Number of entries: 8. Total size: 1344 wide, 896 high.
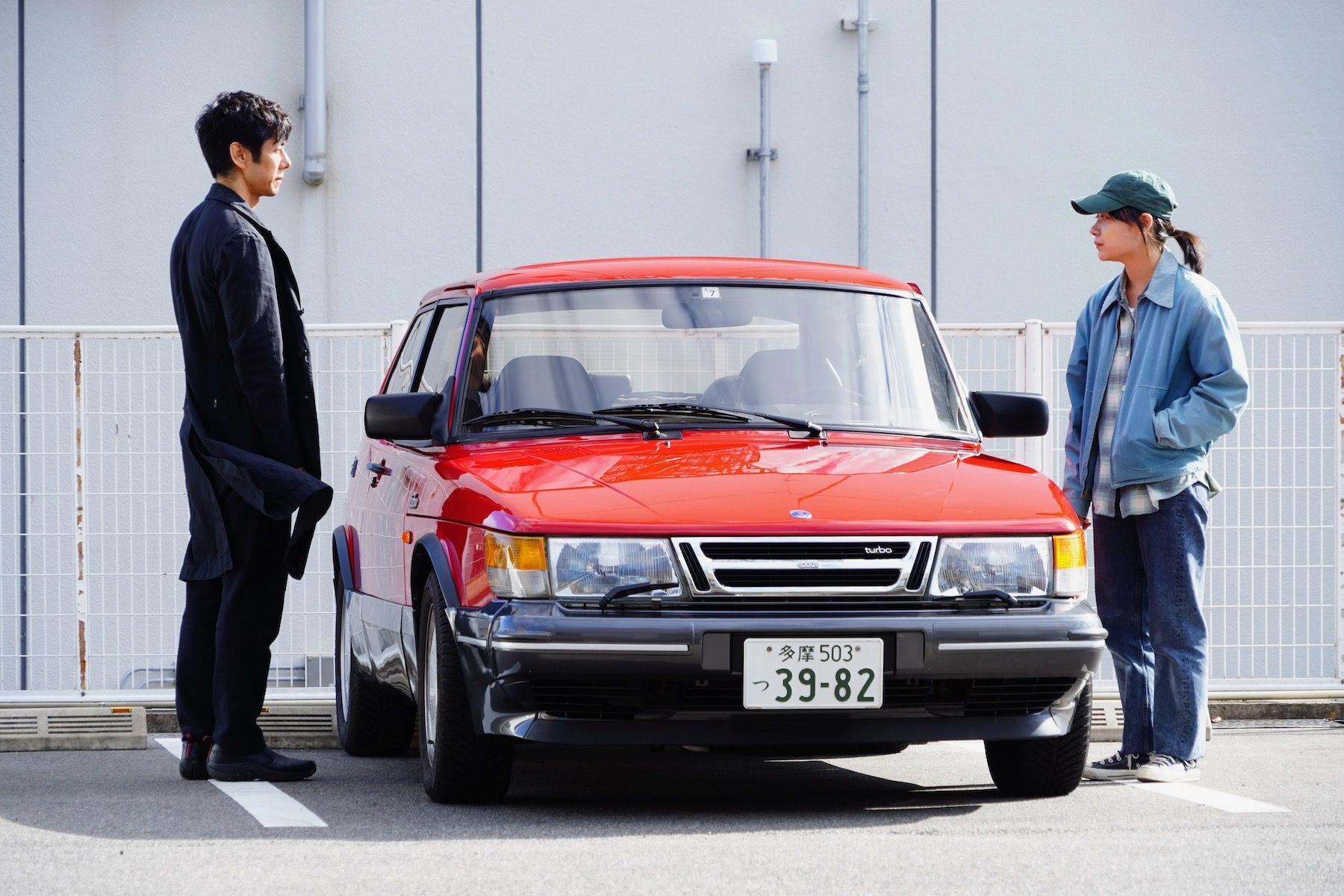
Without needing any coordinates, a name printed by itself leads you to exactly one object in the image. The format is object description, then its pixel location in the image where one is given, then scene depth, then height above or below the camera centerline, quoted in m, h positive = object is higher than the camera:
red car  9.76 -0.29
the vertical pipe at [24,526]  16.12 -0.43
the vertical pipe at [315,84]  23.88 +2.13
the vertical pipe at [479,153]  24.30 +1.74
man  12.32 -0.06
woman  12.12 -0.09
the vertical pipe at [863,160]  24.17 +1.69
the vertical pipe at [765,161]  24.18 +1.70
